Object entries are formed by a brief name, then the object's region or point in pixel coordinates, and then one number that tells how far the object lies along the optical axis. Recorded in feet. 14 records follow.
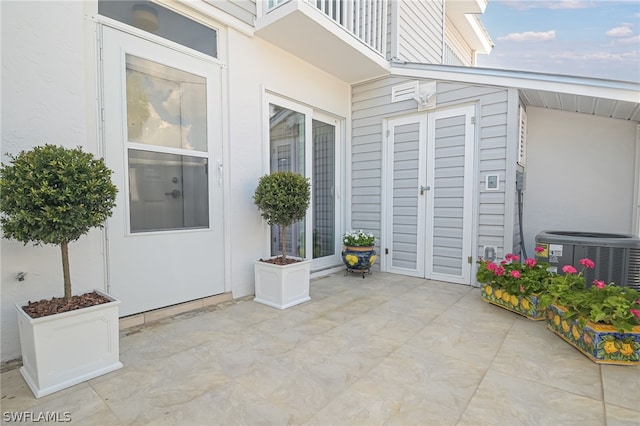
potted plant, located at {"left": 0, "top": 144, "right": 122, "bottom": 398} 5.16
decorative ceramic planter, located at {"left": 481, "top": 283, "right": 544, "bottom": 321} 8.41
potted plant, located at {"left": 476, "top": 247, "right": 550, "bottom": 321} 8.44
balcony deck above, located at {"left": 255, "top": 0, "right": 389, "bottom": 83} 9.64
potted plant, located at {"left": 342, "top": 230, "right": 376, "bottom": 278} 13.10
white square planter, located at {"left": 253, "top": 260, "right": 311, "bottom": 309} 9.55
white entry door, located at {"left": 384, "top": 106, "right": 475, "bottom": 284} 11.95
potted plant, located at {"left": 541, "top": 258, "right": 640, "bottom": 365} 6.05
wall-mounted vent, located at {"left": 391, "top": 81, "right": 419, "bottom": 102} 12.85
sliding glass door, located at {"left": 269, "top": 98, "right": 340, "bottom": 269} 12.05
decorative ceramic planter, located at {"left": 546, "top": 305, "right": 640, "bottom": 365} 6.04
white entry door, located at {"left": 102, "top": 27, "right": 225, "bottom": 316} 7.66
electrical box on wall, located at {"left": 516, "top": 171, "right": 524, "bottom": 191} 11.20
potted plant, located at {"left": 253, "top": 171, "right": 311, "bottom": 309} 9.54
